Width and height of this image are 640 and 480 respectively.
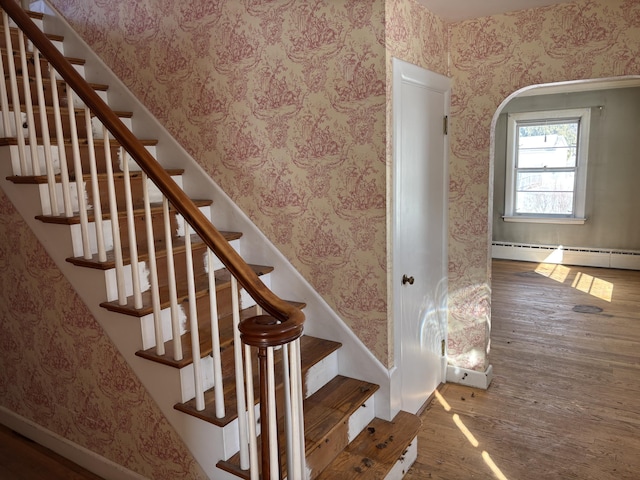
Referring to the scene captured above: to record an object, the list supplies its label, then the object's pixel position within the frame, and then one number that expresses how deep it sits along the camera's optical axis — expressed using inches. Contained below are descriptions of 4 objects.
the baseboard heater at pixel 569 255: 255.9
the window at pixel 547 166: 261.4
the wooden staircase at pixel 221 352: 78.1
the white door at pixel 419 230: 97.2
